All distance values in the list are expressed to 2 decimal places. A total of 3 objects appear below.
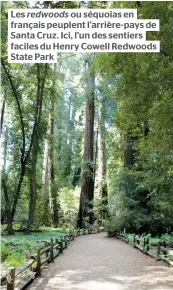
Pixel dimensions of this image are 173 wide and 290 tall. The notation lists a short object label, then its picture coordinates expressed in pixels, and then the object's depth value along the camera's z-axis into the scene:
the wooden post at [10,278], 6.24
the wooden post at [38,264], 9.16
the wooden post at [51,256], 11.47
